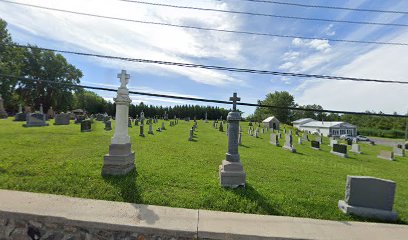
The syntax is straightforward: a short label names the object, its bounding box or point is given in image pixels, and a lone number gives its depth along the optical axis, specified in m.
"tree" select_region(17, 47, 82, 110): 50.22
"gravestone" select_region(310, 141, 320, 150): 19.60
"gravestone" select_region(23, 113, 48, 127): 18.35
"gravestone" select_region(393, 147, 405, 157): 21.20
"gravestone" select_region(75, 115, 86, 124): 26.18
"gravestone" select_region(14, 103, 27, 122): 23.91
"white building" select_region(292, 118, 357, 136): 57.66
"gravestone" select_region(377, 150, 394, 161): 17.64
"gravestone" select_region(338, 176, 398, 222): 4.75
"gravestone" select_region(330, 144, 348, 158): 16.41
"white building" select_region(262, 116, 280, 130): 53.35
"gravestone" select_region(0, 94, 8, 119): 29.03
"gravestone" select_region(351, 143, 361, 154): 20.11
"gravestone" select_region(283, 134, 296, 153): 16.18
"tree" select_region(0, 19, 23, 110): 36.41
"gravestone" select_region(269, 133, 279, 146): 19.66
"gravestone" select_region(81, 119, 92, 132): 16.75
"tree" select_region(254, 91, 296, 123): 85.24
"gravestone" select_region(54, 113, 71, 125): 22.61
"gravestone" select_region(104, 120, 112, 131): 19.03
